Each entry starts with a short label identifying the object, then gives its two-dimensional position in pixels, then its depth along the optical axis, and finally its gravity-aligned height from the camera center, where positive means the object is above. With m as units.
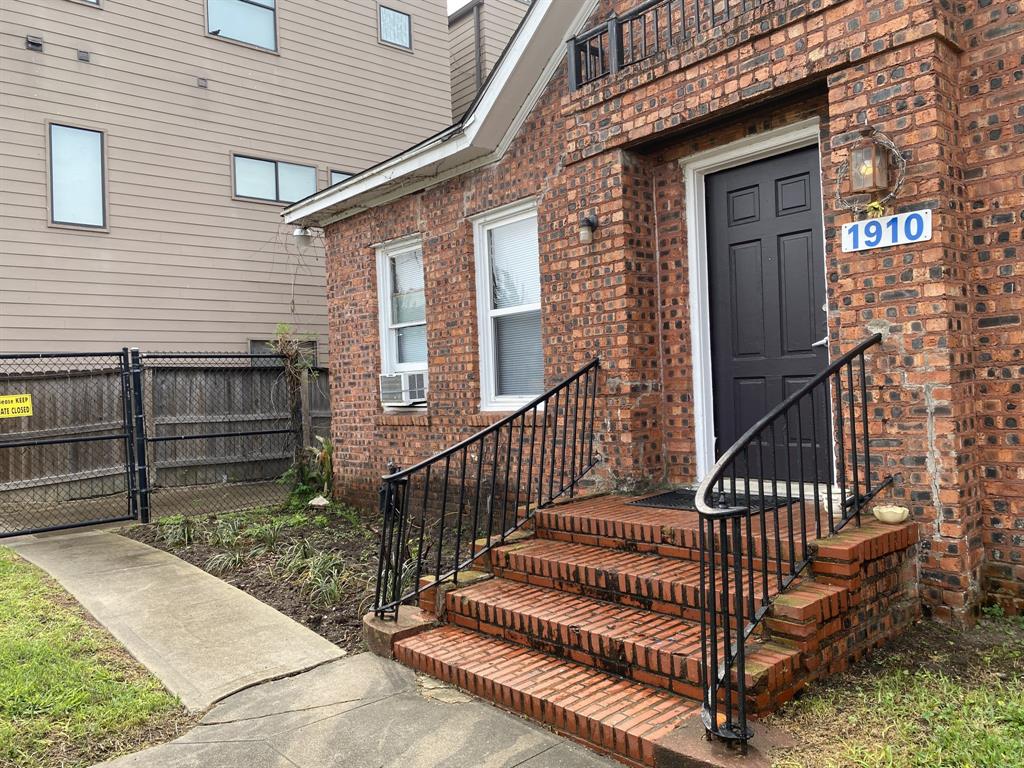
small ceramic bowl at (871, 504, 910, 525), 4.04 -0.77
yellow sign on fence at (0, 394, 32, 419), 8.50 -0.13
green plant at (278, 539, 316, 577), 6.30 -1.44
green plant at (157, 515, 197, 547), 7.48 -1.42
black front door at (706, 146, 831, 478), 5.01 +0.52
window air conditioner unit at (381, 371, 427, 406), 8.13 -0.07
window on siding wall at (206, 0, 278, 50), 11.40 +5.44
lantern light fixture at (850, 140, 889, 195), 4.11 +1.04
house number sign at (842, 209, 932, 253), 4.06 +0.72
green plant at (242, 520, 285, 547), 7.34 -1.42
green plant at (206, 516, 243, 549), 7.30 -1.42
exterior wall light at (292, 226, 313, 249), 9.74 +1.89
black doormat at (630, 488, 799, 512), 4.94 -0.87
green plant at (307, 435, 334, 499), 9.54 -1.02
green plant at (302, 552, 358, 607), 5.61 -1.47
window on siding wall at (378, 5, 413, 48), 13.24 +6.05
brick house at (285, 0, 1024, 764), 3.97 +0.50
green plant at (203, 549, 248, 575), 6.50 -1.48
